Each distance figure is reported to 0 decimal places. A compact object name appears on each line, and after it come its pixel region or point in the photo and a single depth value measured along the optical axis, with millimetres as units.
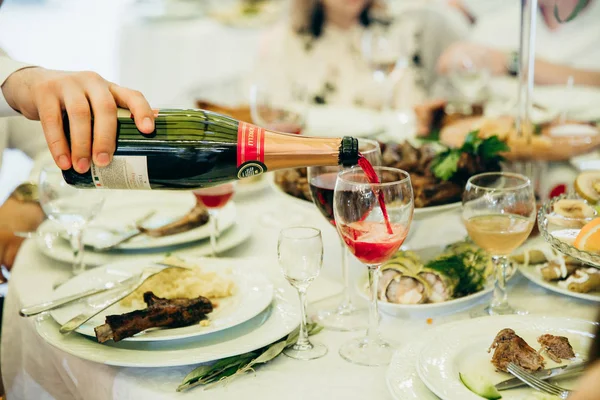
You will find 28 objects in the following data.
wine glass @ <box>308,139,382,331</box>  1106
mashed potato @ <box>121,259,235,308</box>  1104
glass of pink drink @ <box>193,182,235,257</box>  1328
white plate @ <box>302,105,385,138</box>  2068
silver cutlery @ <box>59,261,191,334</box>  1002
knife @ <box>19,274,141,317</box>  1063
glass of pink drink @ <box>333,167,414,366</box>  956
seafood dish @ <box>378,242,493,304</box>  1091
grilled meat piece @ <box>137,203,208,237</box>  1425
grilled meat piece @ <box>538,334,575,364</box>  891
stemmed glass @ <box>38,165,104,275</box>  1283
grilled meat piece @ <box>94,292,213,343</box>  960
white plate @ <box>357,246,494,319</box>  1069
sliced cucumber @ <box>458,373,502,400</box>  807
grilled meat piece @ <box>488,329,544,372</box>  854
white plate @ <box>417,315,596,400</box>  829
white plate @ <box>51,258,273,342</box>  997
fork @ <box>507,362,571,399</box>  809
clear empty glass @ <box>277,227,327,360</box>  990
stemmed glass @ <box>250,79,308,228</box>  1573
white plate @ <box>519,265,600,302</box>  1092
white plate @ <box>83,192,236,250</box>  1399
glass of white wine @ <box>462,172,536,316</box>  1057
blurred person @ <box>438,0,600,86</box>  2344
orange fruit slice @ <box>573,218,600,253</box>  960
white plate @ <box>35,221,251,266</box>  1363
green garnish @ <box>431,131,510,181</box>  1300
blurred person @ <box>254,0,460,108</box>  3201
